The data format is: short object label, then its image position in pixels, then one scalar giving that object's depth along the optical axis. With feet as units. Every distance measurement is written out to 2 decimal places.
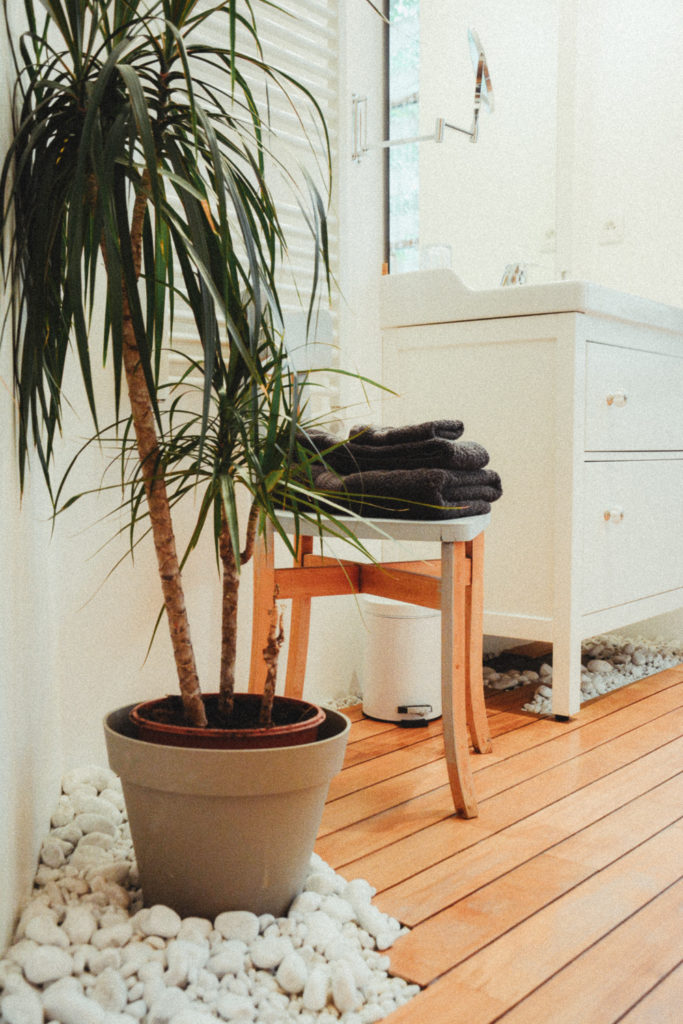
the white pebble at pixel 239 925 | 3.67
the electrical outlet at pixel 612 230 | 9.48
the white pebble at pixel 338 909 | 3.92
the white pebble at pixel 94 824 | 4.70
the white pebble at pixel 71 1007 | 3.07
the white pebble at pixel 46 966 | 3.31
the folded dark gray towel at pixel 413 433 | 5.33
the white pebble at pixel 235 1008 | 3.22
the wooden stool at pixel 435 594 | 5.12
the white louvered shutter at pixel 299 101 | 6.62
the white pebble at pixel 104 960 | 3.40
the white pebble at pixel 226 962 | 3.46
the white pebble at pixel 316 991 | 3.33
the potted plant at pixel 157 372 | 3.39
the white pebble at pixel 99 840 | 4.51
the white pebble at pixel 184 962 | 3.38
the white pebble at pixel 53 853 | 4.33
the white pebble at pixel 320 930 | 3.68
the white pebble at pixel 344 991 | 3.33
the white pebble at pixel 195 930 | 3.61
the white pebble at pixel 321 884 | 4.15
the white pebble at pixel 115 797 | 5.07
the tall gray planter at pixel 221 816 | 3.65
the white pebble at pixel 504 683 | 8.04
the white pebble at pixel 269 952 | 3.54
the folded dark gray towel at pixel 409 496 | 5.19
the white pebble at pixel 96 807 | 4.88
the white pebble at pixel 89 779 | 5.24
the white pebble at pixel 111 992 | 3.21
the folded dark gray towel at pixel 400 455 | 5.30
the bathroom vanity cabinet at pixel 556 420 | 6.86
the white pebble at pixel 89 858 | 4.25
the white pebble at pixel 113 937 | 3.56
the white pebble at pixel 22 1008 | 3.06
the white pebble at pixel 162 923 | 3.63
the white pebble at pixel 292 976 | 3.41
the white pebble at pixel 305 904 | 3.93
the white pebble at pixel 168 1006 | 3.18
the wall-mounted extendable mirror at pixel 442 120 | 7.33
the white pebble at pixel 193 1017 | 3.09
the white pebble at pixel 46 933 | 3.54
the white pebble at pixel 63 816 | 4.78
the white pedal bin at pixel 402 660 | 6.77
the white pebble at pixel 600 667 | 8.41
